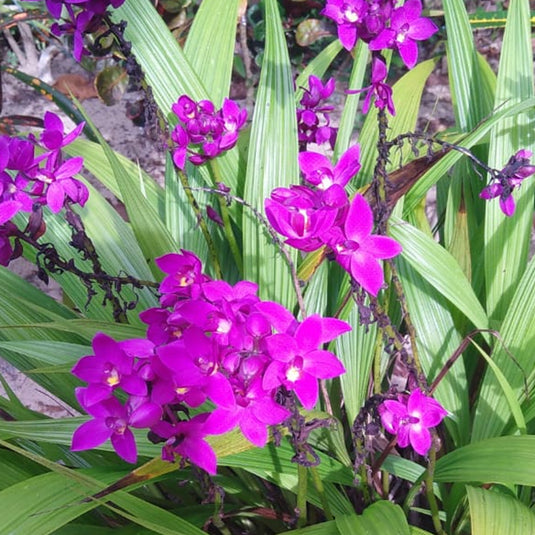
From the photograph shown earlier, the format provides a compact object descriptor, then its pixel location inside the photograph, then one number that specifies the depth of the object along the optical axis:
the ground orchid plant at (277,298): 0.56
